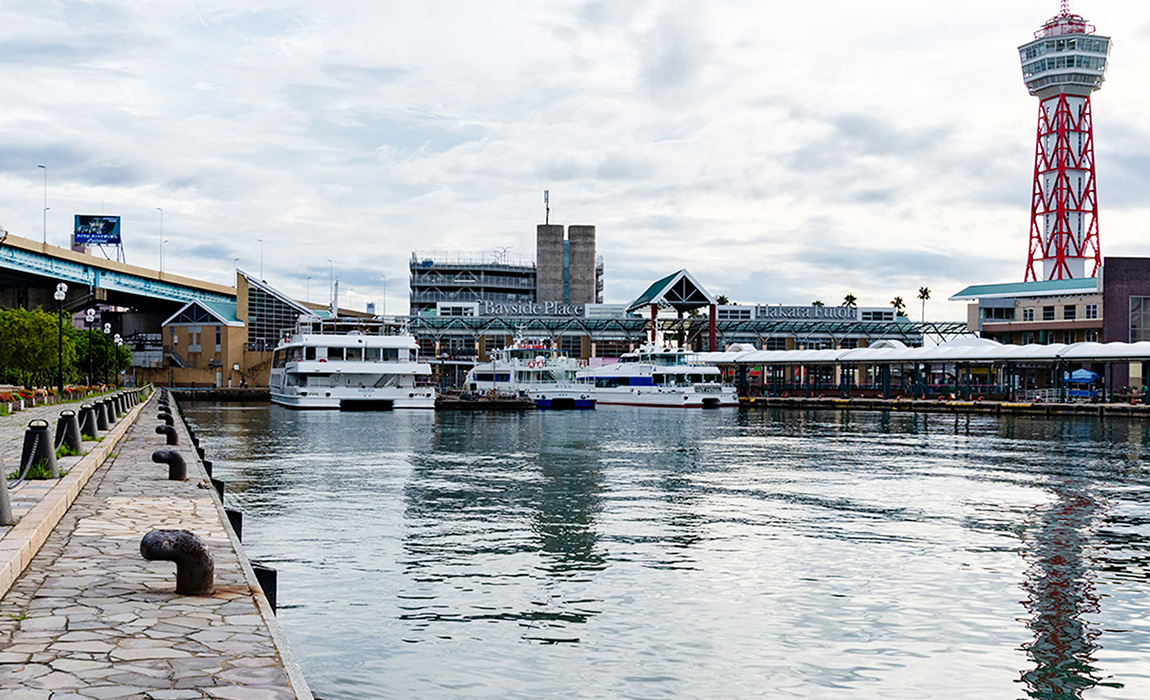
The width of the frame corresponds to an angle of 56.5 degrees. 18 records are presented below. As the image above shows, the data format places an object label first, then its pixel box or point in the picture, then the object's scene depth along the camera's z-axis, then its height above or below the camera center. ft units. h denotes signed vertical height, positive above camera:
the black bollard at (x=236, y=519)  48.06 -6.38
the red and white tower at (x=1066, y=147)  428.56 +94.55
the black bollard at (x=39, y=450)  54.03 -3.78
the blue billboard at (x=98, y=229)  393.70 +54.30
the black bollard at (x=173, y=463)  61.82 -4.98
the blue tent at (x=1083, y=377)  282.77 +1.37
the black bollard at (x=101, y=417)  95.55 -3.75
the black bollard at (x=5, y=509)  37.65 -4.72
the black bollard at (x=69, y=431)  67.87 -3.50
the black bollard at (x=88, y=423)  83.71 -3.64
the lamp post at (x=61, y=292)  156.40 +12.39
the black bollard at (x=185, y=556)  31.08 -5.24
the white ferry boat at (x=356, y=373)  251.19 +1.18
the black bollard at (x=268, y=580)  35.99 -6.84
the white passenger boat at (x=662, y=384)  289.12 -1.09
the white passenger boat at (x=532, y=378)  298.56 +0.27
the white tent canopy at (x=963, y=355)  247.09 +7.05
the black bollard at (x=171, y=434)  89.71 -4.78
